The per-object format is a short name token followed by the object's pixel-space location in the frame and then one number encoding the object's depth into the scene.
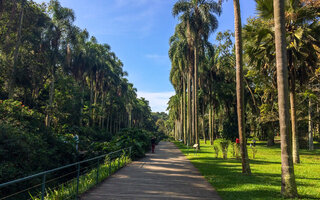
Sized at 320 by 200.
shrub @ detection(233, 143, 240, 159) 17.11
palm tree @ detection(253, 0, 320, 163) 13.01
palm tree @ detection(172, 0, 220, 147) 26.31
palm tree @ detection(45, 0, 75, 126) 29.38
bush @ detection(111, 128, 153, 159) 17.11
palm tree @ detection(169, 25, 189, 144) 30.45
